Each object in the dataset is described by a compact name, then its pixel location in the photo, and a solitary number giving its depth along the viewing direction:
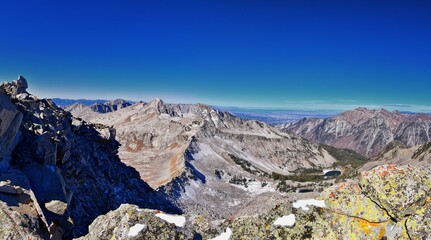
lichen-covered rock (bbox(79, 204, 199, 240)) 11.18
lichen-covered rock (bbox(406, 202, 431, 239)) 9.46
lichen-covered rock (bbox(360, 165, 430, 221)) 10.02
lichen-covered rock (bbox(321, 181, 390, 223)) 10.27
